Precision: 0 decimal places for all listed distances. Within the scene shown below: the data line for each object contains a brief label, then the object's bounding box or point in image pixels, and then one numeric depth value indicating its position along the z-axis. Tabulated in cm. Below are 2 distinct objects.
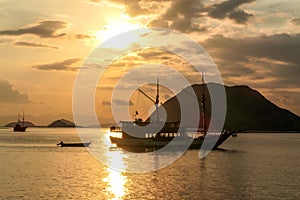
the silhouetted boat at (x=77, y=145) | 17442
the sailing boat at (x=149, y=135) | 13538
